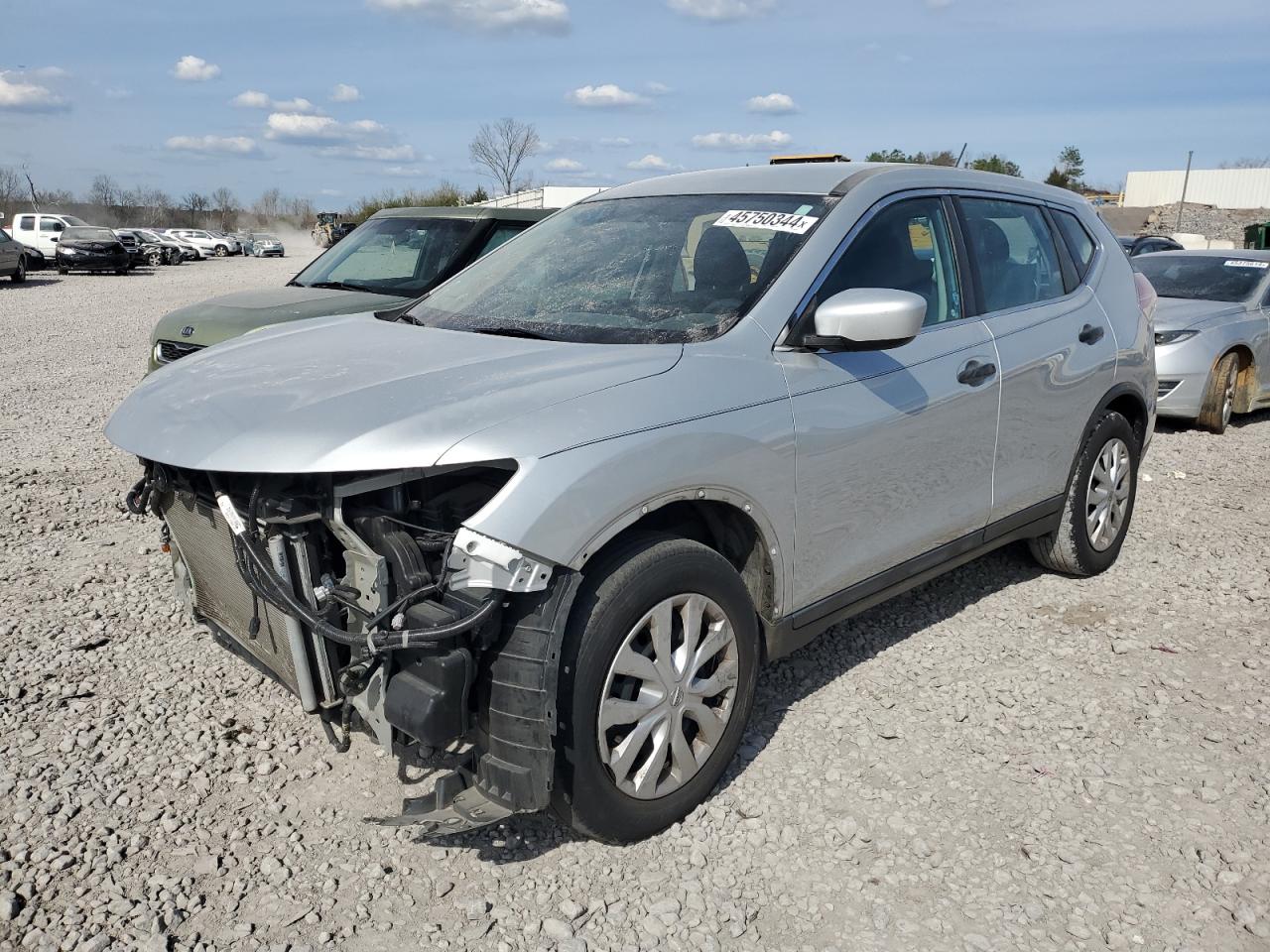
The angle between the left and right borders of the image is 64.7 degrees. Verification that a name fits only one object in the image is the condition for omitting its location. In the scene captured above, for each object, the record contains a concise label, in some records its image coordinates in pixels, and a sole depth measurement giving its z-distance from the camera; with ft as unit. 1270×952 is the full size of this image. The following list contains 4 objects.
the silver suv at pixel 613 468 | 8.20
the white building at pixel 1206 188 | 184.55
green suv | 21.70
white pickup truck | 104.58
